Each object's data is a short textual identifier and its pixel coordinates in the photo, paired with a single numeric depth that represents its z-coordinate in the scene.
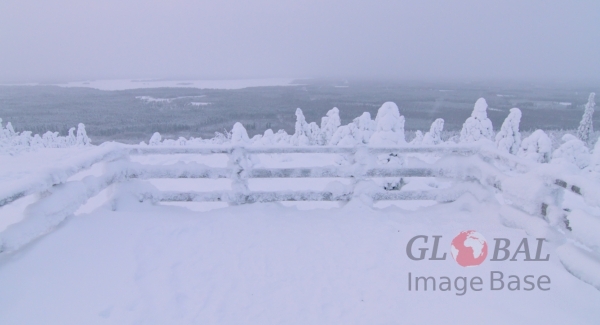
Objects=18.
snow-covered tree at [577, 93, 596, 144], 42.38
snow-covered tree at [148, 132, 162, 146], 33.19
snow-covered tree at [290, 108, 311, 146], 37.69
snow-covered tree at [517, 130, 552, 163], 24.44
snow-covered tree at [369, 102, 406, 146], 14.61
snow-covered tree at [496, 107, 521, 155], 28.00
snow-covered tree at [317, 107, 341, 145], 35.62
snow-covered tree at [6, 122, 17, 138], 36.16
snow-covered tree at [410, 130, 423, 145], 42.19
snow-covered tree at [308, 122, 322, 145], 41.47
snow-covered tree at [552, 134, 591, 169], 26.31
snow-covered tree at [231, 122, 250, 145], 20.02
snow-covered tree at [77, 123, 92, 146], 44.44
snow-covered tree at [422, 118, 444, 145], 35.32
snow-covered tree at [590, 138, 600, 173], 19.84
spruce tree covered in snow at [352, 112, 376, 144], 18.22
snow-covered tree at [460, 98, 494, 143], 26.19
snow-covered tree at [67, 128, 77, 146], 54.92
